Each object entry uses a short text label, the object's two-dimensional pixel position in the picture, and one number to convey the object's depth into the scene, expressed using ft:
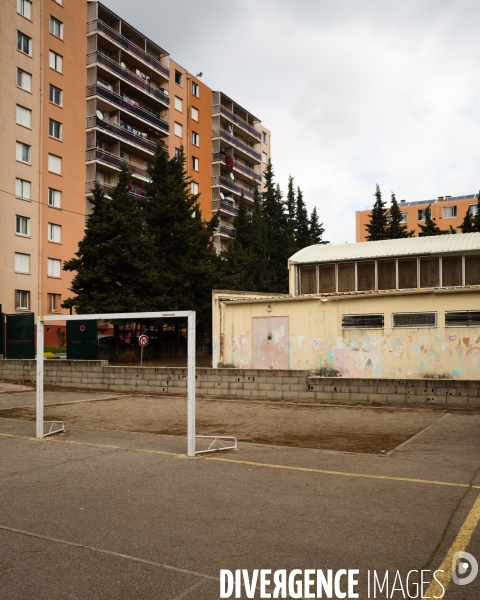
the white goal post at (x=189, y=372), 30.78
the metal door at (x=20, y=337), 76.59
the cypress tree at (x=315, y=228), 202.47
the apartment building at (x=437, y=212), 250.78
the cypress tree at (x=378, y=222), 171.73
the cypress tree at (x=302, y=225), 192.75
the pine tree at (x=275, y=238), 159.63
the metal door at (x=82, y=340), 72.79
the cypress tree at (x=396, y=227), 171.41
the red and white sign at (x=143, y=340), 86.58
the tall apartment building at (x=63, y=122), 138.00
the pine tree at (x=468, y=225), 155.78
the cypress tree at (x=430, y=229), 157.99
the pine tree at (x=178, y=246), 109.91
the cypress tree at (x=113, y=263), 96.27
